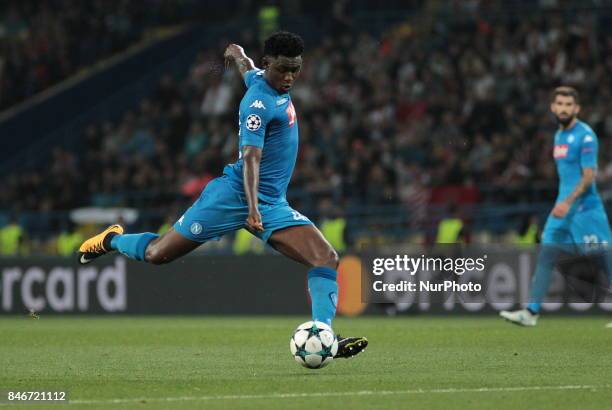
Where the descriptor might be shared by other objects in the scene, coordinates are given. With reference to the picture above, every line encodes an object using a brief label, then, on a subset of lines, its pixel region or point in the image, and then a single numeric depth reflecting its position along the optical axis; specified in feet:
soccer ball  53.83
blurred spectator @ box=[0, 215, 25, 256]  134.62
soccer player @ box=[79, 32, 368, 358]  55.26
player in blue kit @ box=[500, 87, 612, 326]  79.36
